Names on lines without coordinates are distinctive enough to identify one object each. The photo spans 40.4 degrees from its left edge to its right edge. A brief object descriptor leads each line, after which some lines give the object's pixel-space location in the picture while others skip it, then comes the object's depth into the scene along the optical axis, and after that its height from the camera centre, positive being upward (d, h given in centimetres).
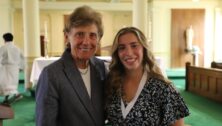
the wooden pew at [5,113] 146 -35
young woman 162 -28
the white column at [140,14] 718 +63
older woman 146 -21
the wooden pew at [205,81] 645 -98
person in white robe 649 -52
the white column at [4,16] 1164 +102
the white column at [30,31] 742 +27
